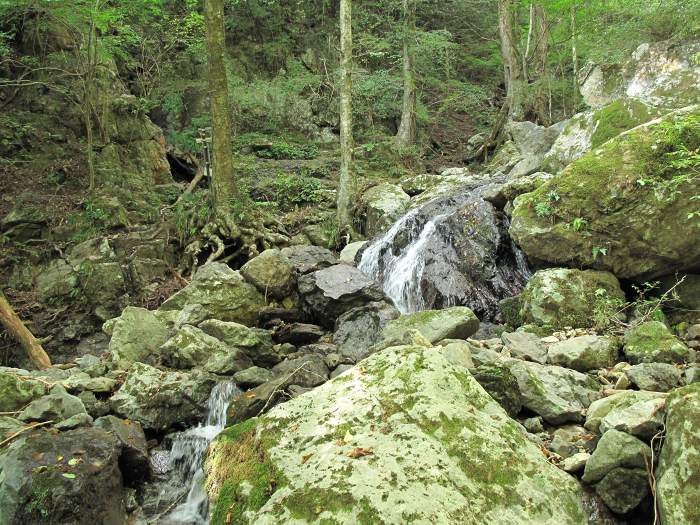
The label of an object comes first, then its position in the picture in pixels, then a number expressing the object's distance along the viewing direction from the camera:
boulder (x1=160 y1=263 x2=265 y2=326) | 7.33
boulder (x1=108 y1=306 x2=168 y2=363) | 6.04
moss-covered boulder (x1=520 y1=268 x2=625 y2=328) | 5.97
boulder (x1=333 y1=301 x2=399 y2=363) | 6.50
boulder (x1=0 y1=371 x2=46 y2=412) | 4.36
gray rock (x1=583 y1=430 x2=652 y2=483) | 2.74
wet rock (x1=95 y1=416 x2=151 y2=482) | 4.20
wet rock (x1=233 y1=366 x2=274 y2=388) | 5.44
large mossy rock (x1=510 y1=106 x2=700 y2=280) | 5.81
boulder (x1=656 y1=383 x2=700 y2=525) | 2.35
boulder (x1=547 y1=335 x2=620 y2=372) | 4.64
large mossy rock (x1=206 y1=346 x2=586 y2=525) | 2.32
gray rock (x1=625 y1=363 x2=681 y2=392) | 3.89
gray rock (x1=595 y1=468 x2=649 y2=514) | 2.70
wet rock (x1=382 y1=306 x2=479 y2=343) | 5.52
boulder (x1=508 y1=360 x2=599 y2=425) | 3.70
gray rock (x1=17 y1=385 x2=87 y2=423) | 4.19
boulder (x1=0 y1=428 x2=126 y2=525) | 3.23
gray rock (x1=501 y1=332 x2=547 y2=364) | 4.88
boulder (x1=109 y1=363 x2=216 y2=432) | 4.88
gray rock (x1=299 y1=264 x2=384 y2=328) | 7.37
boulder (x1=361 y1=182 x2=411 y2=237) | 11.32
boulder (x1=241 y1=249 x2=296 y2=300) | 7.88
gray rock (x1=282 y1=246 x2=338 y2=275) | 8.54
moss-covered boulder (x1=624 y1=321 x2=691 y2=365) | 4.46
